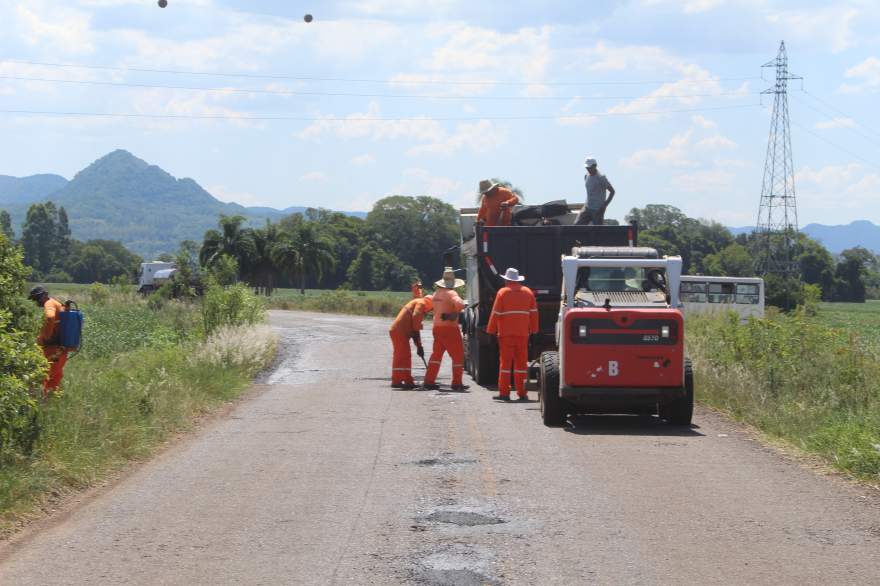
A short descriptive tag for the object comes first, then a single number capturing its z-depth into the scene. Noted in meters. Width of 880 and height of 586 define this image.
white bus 43.19
